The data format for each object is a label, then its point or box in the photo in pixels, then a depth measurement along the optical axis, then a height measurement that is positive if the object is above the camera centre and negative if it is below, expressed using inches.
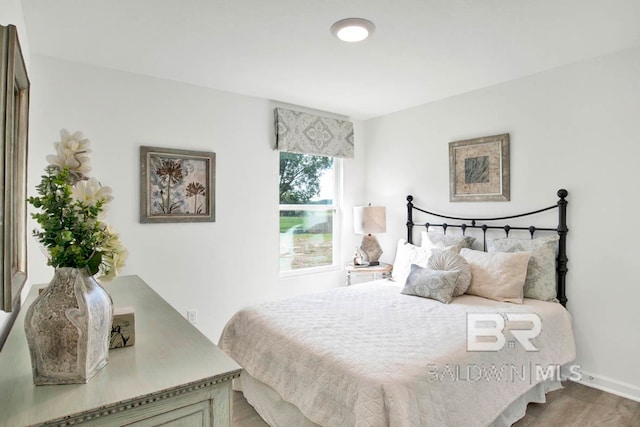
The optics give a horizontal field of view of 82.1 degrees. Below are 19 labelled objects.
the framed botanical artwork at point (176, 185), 118.8 +9.3
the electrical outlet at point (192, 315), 127.3 -36.0
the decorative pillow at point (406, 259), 132.0 -17.6
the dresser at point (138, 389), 31.4 -16.6
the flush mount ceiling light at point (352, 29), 83.0 +42.7
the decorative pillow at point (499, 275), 107.8 -19.4
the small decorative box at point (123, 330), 43.9 -14.3
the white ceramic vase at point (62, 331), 34.6 -11.3
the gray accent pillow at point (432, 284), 110.0 -22.4
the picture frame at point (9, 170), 42.7 +5.6
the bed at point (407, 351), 65.9 -29.7
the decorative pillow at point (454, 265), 114.7 -17.2
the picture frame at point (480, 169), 127.4 +15.4
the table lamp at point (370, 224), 157.3 -5.3
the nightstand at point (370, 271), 153.5 -24.7
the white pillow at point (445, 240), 131.3 -10.5
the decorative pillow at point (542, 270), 110.0 -17.7
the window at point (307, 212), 156.0 +0.0
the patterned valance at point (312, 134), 147.3 +33.2
